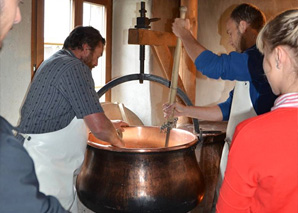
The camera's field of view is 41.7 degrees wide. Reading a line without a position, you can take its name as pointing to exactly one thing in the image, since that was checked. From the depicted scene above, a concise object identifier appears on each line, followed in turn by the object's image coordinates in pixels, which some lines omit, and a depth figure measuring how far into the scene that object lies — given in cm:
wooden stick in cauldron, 194
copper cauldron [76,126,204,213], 183
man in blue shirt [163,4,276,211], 191
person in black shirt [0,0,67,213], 77
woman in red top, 98
